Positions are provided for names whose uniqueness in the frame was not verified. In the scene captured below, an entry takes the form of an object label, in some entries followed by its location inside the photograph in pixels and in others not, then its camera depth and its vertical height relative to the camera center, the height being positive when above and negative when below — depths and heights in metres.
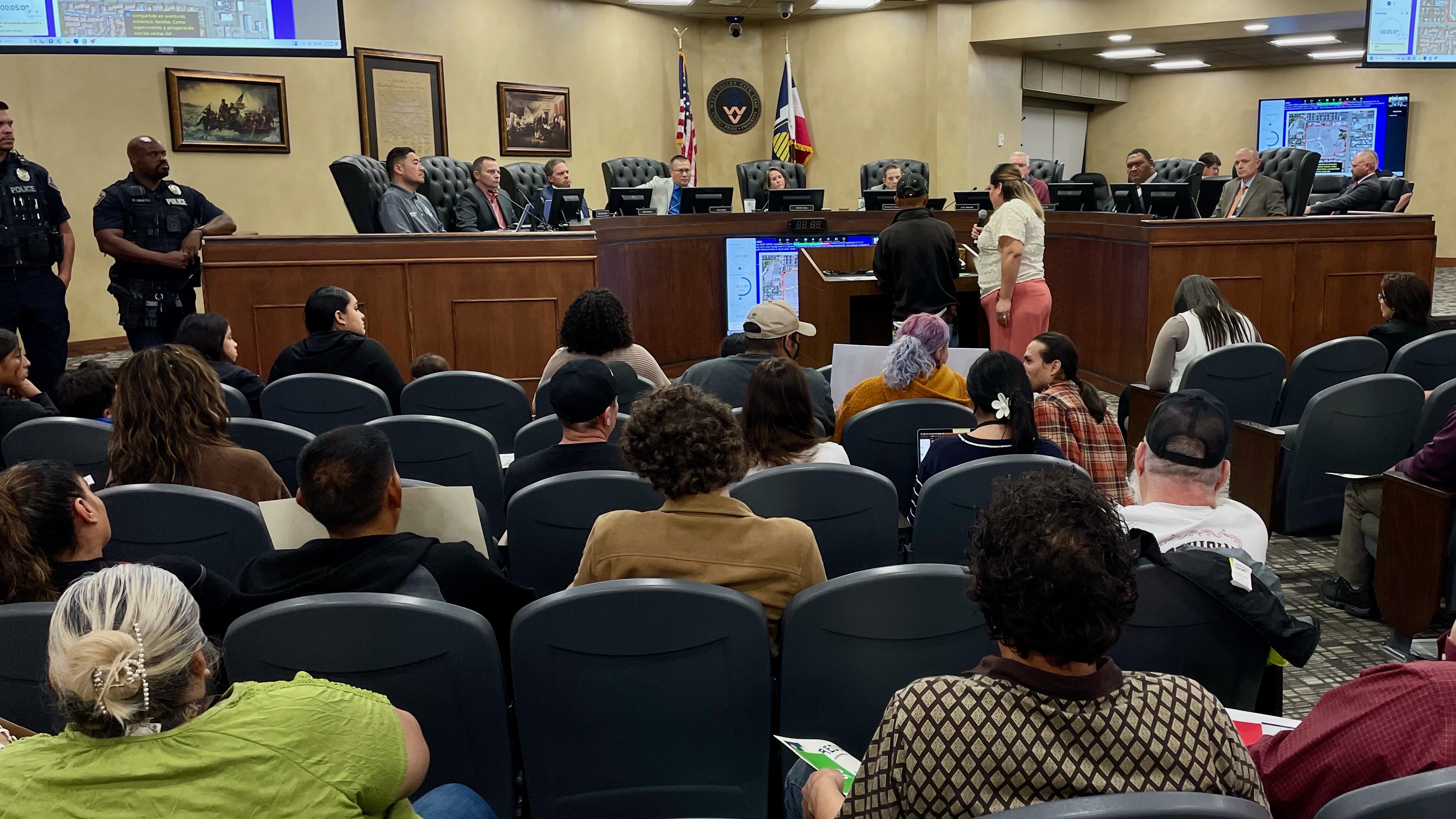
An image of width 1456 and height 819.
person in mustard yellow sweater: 3.49 -0.50
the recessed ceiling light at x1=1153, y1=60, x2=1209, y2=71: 14.12 +1.96
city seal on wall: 12.13 +1.29
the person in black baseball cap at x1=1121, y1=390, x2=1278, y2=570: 2.15 -0.54
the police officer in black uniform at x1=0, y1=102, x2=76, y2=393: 5.52 -0.14
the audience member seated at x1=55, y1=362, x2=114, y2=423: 3.41 -0.50
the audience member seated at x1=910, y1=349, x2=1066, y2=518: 2.72 -0.52
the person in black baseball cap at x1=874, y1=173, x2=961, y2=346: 6.08 -0.22
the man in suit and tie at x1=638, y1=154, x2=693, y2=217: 8.38 +0.26
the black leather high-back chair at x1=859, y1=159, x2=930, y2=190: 10.38 +0.44
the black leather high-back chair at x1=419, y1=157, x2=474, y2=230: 8.28 +0.33
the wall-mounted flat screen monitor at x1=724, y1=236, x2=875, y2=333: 7.77 -0.34
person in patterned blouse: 1.15 -0.53
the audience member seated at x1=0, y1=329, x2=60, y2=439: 3.29 -0.52
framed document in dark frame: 8.83 +1.04
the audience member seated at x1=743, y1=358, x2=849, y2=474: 2.78 -0.51
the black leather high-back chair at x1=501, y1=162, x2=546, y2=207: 8.88 +0.37
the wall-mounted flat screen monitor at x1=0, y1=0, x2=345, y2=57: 6.21 +1.20
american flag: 11.41 +1.05
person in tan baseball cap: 3.56 -0.47
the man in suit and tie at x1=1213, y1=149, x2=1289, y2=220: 7.80 +0.15
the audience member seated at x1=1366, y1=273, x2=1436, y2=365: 4.71 -0.44
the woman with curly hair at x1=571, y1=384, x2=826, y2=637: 1.96 -0.56
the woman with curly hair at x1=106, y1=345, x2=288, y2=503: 2.65 -0.51
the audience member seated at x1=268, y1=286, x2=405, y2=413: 4.07 -0.47
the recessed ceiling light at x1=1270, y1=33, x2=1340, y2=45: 11.77 +1.88
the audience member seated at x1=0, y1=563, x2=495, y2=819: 1.14 -0.55
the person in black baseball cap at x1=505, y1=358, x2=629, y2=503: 2.63 -0.50
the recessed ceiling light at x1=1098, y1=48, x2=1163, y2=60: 12.59 +1.89
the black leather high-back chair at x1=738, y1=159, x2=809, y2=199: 10.20 +0.44
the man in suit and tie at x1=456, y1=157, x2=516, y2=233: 7.64 +0.16
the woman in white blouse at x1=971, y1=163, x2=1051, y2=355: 5.81 -0.22
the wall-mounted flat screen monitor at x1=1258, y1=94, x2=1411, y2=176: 13.59 +1.10
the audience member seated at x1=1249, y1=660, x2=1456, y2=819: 1.26 -0.63
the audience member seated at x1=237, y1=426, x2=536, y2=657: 1.84 -0.56
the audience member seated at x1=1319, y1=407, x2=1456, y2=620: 3.31 -1.09
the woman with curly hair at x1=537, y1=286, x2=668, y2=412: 3.88 -0.38
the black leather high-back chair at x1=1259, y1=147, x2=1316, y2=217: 7.99 +0.32
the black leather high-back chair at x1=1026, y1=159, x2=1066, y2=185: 11.20 +0.48
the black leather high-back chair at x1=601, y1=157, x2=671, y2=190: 9.78 +0.48
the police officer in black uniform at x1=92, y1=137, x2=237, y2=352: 5.89 -0.05
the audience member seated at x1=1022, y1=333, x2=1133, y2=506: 3.10 -0.62
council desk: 5.88 -0.36
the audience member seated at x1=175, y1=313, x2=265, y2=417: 3.82 -0.41
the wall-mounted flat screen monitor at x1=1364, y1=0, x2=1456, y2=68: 7.36 +1.20
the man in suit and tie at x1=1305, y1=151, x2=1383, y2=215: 10.51 +0.14
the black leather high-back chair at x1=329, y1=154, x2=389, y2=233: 7.02 +0.24
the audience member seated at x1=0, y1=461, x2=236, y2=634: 1.80 -0.53
